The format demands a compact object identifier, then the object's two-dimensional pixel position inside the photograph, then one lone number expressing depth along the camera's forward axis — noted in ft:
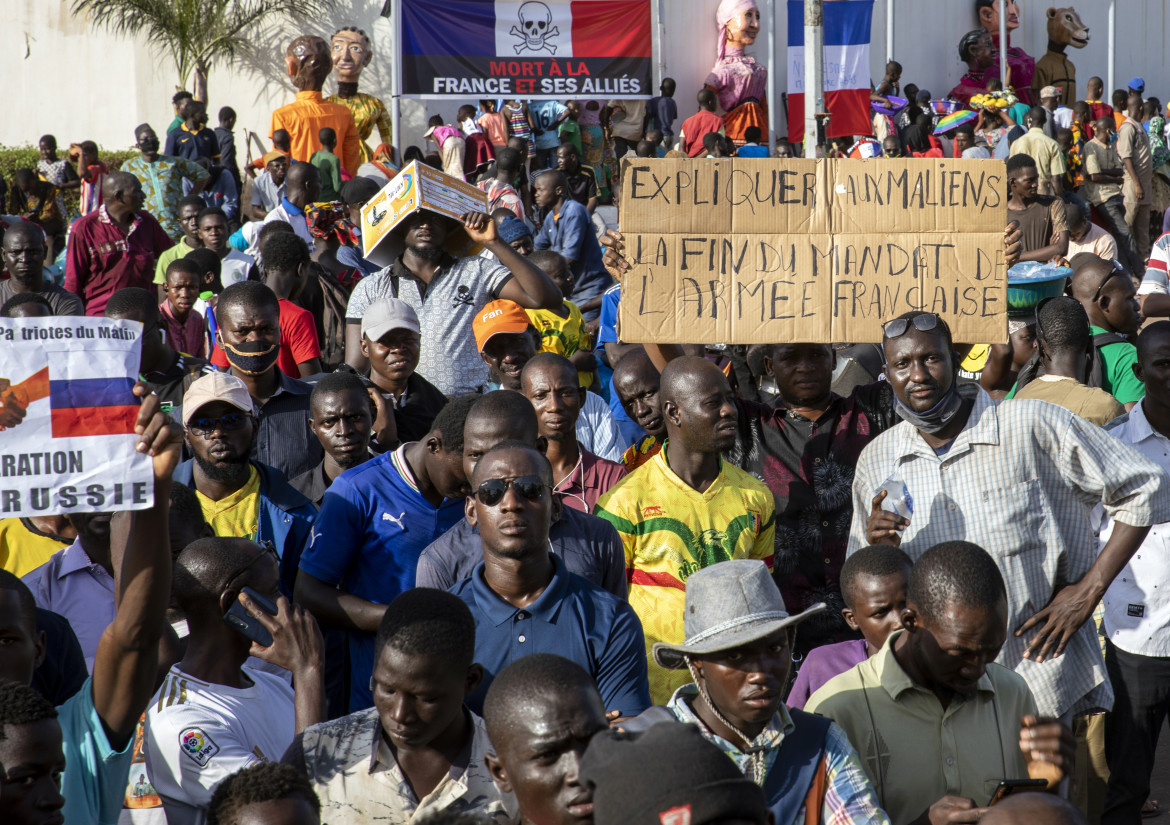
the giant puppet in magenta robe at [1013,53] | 74.54
